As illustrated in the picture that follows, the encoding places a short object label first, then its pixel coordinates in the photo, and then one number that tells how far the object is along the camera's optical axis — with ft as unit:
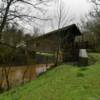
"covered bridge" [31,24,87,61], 34.06
